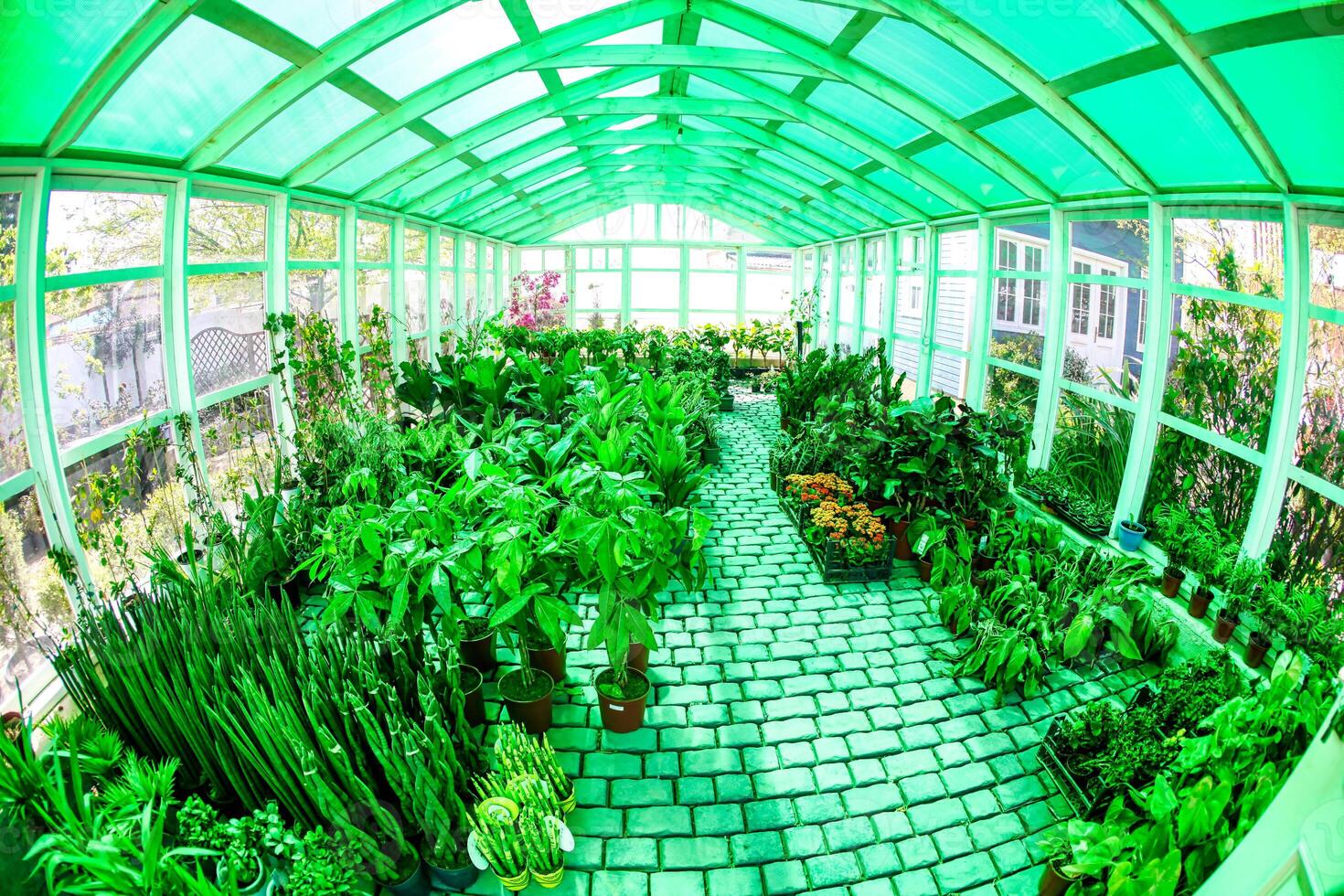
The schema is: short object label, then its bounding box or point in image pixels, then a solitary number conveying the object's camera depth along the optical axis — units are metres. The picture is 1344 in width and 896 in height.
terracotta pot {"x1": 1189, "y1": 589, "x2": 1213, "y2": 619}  4.35
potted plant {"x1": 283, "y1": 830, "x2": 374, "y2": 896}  2.15
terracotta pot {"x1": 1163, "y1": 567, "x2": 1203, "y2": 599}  4.59
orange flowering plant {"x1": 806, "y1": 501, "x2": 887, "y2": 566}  5.06
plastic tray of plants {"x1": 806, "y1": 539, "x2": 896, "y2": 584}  5.05
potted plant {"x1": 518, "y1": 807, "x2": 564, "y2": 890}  2.50
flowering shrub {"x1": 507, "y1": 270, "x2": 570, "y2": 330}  14.77
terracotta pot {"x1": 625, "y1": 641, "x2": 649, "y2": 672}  3.64
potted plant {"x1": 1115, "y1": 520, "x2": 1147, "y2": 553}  5.15
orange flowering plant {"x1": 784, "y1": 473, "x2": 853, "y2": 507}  5.64
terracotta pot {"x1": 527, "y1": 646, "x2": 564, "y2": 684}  3.74
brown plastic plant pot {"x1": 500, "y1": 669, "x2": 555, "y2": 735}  3.31
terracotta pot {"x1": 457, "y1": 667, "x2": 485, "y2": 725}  3.44
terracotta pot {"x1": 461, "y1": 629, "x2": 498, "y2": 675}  3.77
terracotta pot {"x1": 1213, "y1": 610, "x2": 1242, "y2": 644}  4.07
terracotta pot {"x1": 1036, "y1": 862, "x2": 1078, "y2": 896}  2.52
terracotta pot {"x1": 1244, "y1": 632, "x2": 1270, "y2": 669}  3.79
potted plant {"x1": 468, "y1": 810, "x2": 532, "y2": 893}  2.46
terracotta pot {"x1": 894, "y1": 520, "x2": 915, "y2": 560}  5.44
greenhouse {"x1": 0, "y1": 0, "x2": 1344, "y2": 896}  2.53
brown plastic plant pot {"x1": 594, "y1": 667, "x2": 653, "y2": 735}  3.35
